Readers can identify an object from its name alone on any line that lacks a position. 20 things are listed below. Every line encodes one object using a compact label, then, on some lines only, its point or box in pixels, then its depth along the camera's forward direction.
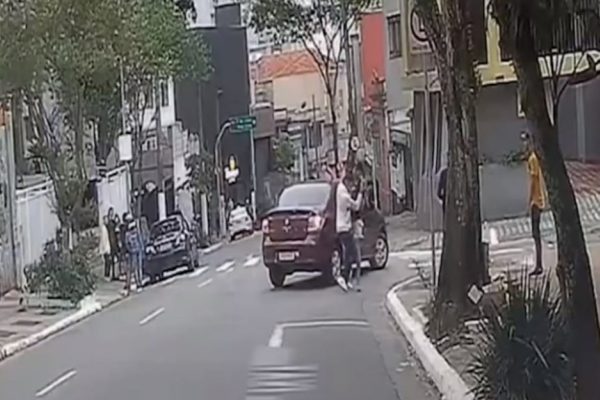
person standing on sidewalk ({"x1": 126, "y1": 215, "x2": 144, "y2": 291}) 35.22
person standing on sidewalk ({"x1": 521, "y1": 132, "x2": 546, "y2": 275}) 20.11
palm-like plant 9.70
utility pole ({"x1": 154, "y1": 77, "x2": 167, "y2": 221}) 52.63
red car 27.47
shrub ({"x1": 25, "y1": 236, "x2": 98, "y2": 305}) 28.59
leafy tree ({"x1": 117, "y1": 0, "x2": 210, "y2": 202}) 35.97
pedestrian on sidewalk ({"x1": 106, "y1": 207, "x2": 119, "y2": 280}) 36.62
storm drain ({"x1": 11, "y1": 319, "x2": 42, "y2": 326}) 25.11
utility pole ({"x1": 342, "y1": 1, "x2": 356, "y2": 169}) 57.77
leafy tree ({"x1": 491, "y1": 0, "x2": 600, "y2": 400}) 8.81
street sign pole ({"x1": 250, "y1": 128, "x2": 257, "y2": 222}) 71.62
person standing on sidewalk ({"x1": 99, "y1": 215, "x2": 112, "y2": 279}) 37.12
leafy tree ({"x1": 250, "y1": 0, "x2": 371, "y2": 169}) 57.31
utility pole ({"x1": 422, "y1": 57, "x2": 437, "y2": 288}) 33.50
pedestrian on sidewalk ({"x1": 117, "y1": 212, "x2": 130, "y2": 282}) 35.47
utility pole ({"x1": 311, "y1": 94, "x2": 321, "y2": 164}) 91.38
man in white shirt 25.98
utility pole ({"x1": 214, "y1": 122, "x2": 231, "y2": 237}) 62.99
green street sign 63.22
